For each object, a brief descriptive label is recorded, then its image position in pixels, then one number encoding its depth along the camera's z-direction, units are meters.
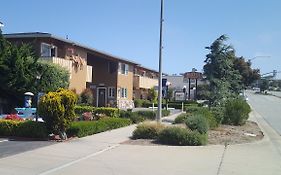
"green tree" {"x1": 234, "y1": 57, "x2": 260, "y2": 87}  44.38
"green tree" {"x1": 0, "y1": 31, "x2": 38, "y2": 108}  16.02
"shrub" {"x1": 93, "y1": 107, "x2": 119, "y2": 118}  17.38
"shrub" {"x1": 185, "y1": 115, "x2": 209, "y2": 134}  11.69
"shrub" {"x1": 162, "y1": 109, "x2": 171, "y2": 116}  22.79
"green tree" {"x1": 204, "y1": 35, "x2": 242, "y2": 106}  19.04
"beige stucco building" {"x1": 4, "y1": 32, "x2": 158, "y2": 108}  20.35
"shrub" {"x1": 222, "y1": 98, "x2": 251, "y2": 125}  18.23
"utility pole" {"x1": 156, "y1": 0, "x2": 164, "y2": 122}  13.75
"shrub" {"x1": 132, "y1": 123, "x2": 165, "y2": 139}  11.36
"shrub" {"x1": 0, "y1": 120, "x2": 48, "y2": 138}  10.38
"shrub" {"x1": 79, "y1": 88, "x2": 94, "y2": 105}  23.44
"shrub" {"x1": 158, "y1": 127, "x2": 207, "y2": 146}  10.34
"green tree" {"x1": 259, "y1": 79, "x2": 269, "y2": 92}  87.65
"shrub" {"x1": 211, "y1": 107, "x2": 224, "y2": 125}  16.84
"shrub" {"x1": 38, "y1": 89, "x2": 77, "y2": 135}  10.14
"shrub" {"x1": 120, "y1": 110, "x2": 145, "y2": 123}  16.94
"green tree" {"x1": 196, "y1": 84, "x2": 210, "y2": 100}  19.22
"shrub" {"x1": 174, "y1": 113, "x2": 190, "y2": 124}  16.27
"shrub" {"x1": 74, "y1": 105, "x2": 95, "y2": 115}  18.13
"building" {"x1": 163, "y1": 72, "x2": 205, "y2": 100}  56.21
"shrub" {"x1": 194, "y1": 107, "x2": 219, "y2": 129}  14.44
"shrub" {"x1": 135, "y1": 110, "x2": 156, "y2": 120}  18.81
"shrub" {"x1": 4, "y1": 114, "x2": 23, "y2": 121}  11.72
